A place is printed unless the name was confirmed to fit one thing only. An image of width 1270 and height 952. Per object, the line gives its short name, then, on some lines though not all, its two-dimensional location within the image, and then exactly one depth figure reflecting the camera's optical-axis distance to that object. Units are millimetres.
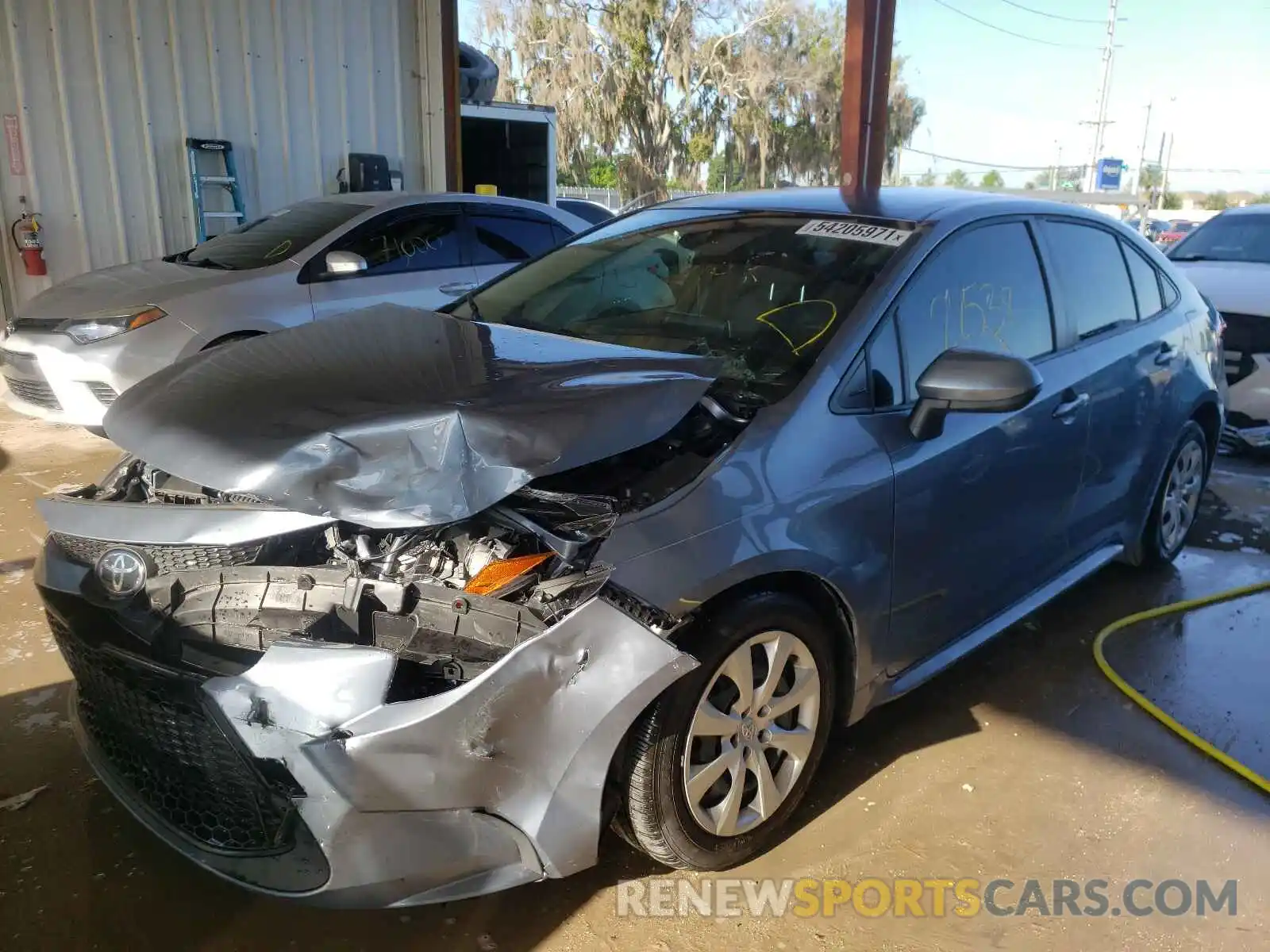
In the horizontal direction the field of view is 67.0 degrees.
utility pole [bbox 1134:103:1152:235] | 19270
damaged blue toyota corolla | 1881
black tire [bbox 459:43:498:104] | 10672
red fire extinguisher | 7672
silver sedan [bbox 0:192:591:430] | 5293
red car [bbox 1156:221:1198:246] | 28195
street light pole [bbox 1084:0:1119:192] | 38500
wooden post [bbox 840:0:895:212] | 8688
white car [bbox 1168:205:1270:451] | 6141
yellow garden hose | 2932
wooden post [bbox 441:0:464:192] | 9859
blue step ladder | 8422
